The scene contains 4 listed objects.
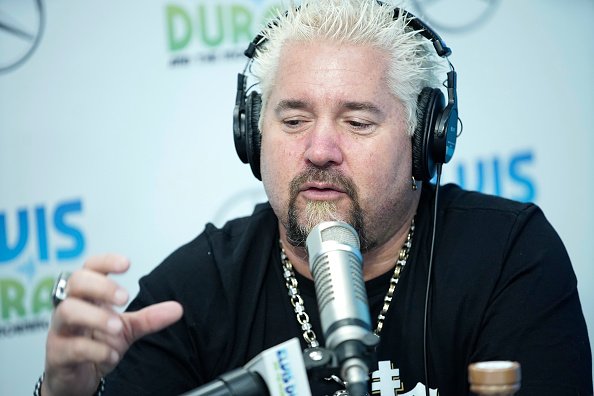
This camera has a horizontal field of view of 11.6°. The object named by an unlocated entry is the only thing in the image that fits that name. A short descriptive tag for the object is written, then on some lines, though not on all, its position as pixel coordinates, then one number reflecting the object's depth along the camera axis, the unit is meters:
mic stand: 2.44
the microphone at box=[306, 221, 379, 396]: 2.45
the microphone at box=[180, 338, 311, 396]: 2.45
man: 2.75
